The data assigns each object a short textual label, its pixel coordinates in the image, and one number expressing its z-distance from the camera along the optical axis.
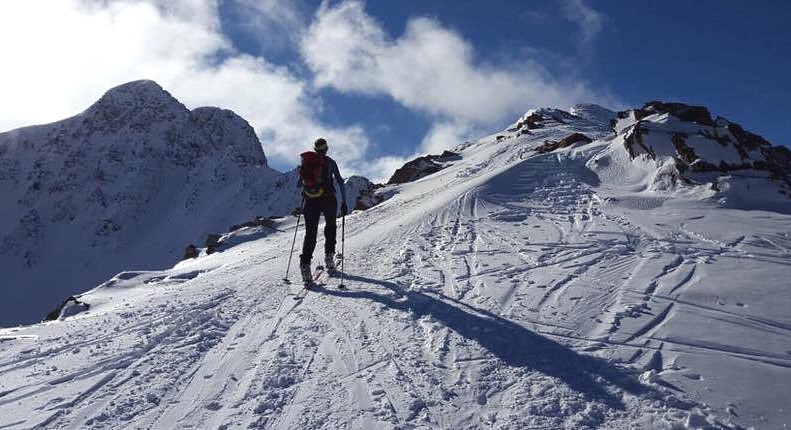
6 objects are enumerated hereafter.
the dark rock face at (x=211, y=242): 25.03
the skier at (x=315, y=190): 10.03
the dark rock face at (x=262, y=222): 27.70
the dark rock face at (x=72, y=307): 12.98
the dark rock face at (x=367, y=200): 30.31
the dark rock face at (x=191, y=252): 27.83
